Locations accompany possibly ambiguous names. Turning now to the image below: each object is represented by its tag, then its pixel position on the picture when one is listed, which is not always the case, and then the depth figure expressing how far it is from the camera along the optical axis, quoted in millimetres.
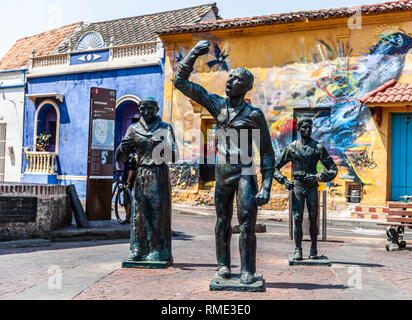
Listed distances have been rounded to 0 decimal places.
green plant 21203
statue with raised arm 4812
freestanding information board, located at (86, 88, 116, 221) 9812
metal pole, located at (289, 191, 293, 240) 9938
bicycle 10438
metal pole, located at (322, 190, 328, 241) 9680
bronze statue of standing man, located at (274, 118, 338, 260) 6805
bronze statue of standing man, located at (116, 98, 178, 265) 6270
